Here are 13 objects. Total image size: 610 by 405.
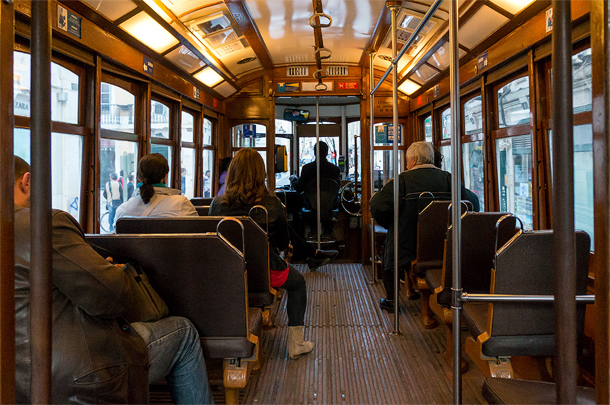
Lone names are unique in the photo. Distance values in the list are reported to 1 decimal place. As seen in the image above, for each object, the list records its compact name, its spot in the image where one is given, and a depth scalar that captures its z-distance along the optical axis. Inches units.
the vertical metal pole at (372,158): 171.9
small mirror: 304.3
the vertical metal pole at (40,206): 27.3
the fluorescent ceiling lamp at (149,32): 123.6
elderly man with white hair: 134.0
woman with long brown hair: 109.4
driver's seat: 227.5
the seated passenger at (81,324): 47.9
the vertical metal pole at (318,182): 217.0
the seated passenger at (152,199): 109.7
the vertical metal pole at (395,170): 119.3
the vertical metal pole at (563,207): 26.8
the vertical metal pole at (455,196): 54.5
